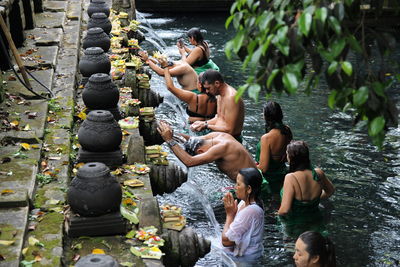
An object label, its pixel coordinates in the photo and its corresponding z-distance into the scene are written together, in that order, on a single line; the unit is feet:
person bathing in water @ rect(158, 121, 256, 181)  42.06
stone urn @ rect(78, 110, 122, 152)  34.70
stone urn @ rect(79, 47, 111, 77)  45.98
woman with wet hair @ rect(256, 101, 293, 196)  43.76
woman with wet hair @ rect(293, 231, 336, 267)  27.57
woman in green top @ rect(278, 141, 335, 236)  37.41
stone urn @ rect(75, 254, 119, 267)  23.34
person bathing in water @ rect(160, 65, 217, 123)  57.24
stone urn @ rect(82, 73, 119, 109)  39.80
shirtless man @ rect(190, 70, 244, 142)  47.96
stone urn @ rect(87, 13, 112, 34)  59.30
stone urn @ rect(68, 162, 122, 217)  28.97
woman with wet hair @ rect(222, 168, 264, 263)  34.41
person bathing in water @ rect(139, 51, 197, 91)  61.86
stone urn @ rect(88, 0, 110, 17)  66.64
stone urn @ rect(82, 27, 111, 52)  52.70
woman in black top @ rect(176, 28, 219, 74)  65.24
